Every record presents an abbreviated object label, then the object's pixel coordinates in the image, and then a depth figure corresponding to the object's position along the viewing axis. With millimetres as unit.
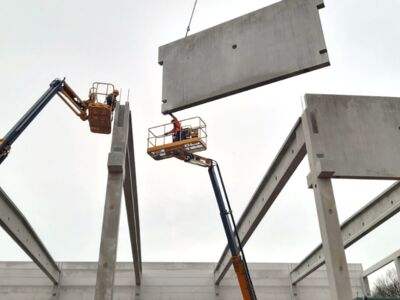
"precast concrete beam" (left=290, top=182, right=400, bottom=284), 14258
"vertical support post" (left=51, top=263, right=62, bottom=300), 24625
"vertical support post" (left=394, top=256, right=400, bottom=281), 19922
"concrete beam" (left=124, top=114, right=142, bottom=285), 13477
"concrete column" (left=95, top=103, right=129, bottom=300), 9109
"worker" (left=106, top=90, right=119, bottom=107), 14891
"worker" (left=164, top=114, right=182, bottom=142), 17266
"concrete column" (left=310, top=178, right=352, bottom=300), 8883
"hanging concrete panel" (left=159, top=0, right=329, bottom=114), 9094
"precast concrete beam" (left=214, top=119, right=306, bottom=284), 11789
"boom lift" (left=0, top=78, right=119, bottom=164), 14008
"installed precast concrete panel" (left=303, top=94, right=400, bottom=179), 10266
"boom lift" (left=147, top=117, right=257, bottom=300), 16203
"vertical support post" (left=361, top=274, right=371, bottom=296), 26061
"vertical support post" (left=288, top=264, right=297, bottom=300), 26109
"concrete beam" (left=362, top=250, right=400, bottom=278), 20403
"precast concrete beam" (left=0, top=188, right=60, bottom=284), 14164
